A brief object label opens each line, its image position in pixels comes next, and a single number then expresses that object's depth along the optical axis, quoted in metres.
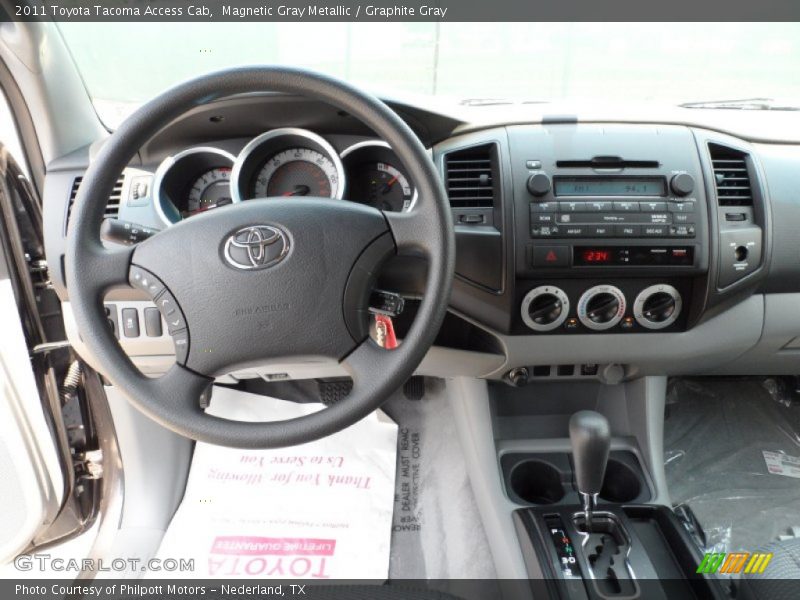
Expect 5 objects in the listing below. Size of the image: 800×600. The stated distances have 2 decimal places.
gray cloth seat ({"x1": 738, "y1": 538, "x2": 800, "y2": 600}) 0.97
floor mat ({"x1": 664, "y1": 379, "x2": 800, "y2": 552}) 1.55
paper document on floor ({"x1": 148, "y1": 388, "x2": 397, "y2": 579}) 1.48
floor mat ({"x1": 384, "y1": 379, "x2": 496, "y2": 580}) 1.54
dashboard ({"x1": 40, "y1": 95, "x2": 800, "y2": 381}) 1.21
